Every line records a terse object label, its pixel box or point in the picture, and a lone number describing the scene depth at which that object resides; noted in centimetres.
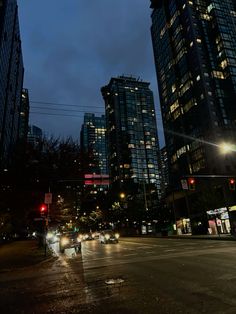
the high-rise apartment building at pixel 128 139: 17800
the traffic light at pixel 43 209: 2477
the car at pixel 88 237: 7445
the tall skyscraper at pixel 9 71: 7190
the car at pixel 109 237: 4366
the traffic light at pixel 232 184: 2565
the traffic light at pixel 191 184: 2580
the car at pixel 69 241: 3231
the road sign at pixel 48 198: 2353
